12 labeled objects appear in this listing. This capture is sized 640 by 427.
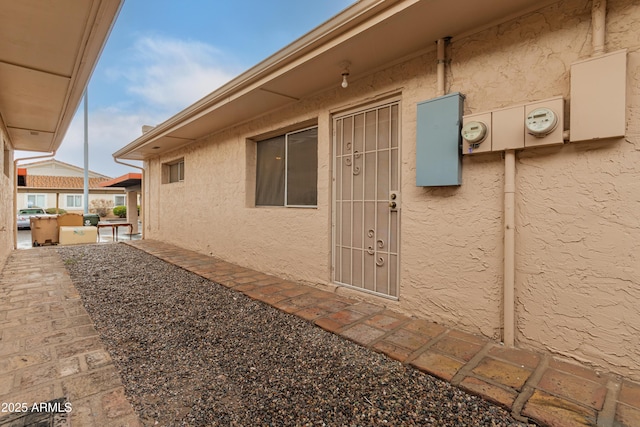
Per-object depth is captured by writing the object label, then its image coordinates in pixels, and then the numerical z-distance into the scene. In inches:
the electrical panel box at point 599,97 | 69.2
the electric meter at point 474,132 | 89.2
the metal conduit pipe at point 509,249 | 86.0
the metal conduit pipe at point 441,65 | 100.7
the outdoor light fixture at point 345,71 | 117.6
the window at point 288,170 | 161.3
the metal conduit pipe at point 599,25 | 72.8
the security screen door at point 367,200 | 121.5
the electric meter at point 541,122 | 77.0
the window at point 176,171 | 305.9
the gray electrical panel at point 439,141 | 97.0
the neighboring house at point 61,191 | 876.6
